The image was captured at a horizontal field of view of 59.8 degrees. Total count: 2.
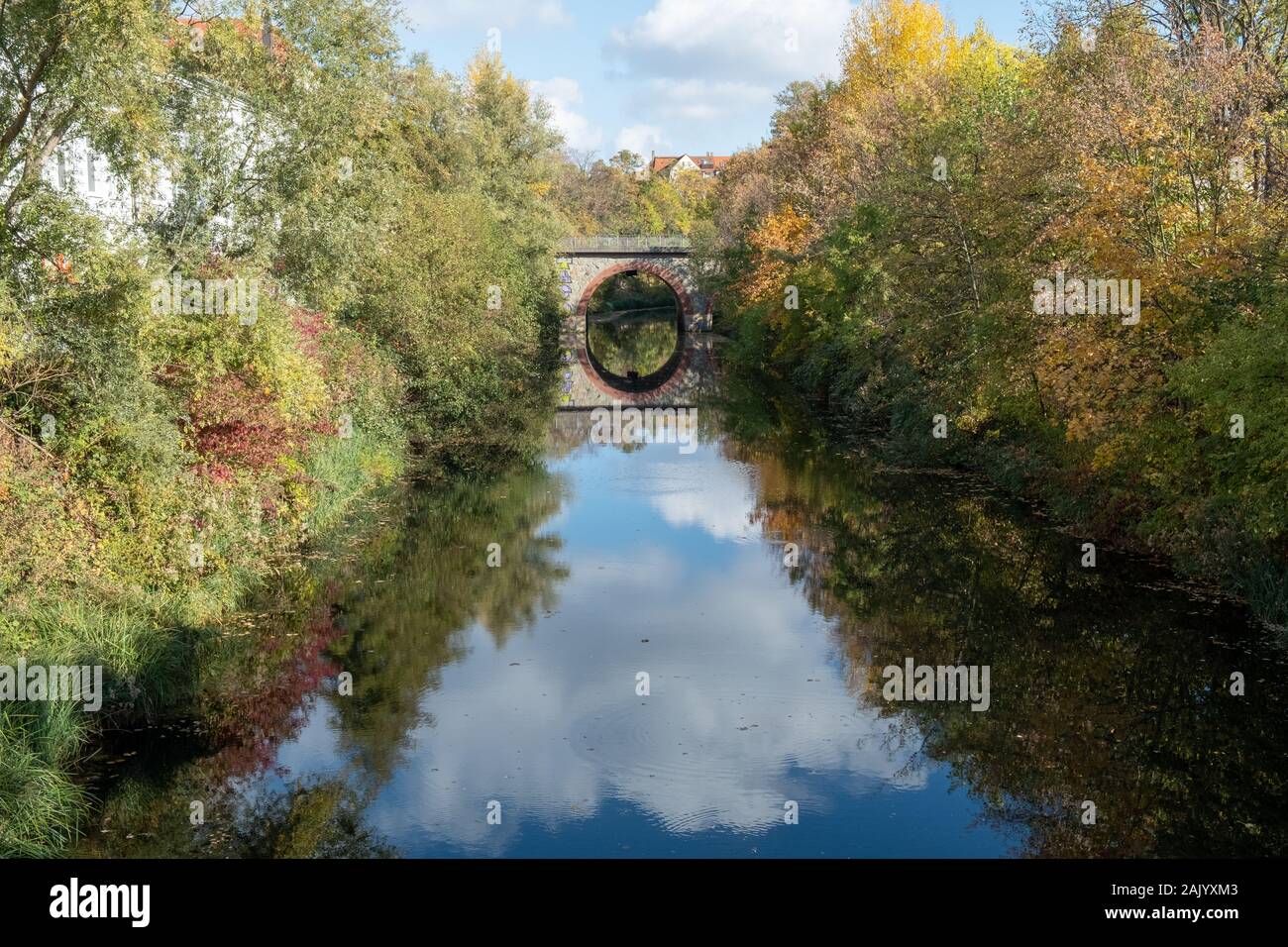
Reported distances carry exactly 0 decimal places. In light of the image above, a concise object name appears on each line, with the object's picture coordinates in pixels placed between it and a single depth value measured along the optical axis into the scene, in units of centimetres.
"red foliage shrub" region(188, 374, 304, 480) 1446
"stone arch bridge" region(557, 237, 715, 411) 4703
